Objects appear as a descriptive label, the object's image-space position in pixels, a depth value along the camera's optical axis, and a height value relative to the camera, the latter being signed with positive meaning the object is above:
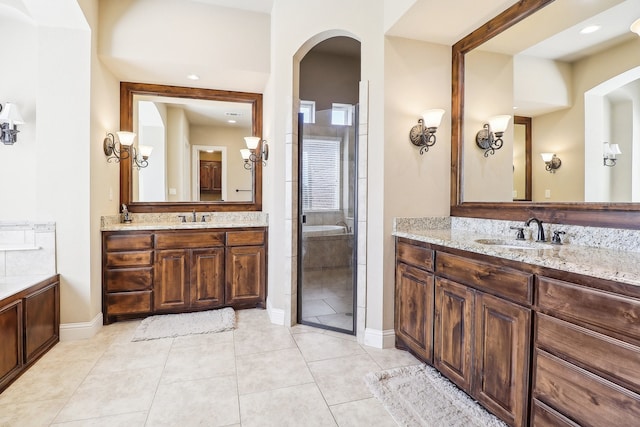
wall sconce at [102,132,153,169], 3.12 +0.61
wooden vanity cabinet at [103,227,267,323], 3.05 -0.63
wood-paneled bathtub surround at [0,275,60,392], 2.02 -0.84
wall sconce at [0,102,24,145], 2.56 +0.70
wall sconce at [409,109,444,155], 2.47 +0.63
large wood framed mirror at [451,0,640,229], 1.70 +0.66
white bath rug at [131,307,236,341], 2.81 -1.09
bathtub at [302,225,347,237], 2.98 -0.20
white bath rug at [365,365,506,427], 1.71 -1.13
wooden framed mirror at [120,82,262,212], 3.55 +0.71
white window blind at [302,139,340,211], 2.94 +0.31
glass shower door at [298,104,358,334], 2.86 -0.10
